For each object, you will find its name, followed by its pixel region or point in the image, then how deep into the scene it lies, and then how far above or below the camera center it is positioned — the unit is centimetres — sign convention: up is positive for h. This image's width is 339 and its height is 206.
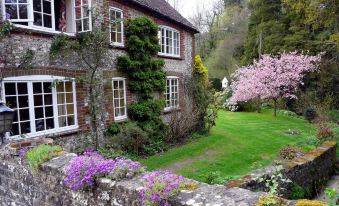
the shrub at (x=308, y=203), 273 -108
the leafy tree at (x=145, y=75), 1226 +60
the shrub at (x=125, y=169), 371 -104
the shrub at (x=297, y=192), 777 -283
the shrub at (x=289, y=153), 978 -225
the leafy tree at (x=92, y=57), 938 +111
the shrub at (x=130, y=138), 1111 -188
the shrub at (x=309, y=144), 1170 -243
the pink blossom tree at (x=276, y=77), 2406 +86
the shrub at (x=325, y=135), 1305 -213
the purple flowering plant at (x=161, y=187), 309 -107
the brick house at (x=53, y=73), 823 +54
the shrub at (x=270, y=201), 273 -106
